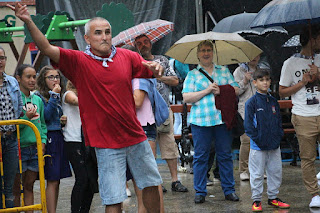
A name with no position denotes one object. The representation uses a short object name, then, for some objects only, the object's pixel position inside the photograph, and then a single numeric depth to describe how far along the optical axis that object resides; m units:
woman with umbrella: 15.20
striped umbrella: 15.34
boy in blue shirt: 14.05
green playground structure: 22.19
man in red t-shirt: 9.83
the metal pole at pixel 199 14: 23.30
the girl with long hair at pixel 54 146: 12.89
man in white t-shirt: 13.90
